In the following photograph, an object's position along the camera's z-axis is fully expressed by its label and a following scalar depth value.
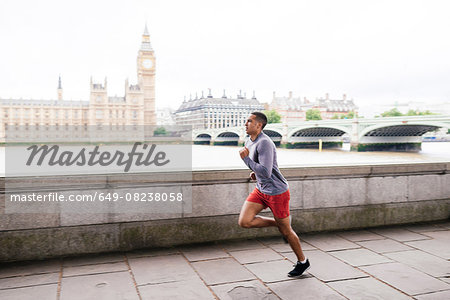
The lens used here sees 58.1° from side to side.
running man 2.71
